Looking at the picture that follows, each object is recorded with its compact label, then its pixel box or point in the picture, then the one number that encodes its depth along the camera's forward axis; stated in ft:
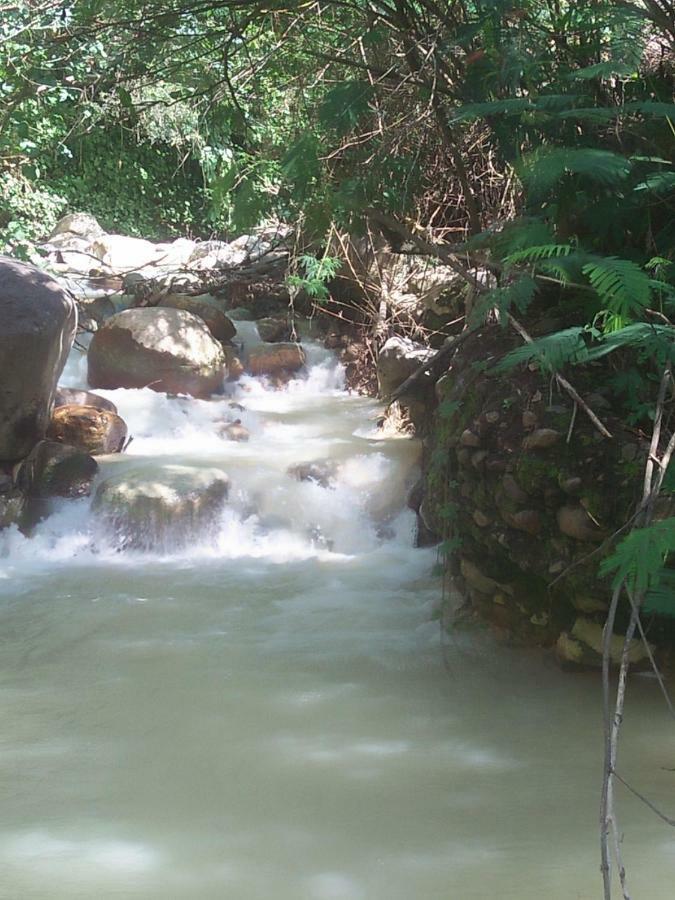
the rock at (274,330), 35.58
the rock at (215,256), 36.88
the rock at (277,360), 33.50
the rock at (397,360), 26.08
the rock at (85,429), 25.80
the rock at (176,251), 40.69
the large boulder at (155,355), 31.55
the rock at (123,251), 45.24
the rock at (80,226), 48.80
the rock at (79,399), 27.43
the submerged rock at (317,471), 23.89
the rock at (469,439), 13.75
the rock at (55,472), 23.48
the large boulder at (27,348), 22.52
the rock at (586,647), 12.13
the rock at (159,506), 22.04
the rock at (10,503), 22.57
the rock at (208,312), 34.76
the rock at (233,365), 33.53
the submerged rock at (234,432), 28.19
